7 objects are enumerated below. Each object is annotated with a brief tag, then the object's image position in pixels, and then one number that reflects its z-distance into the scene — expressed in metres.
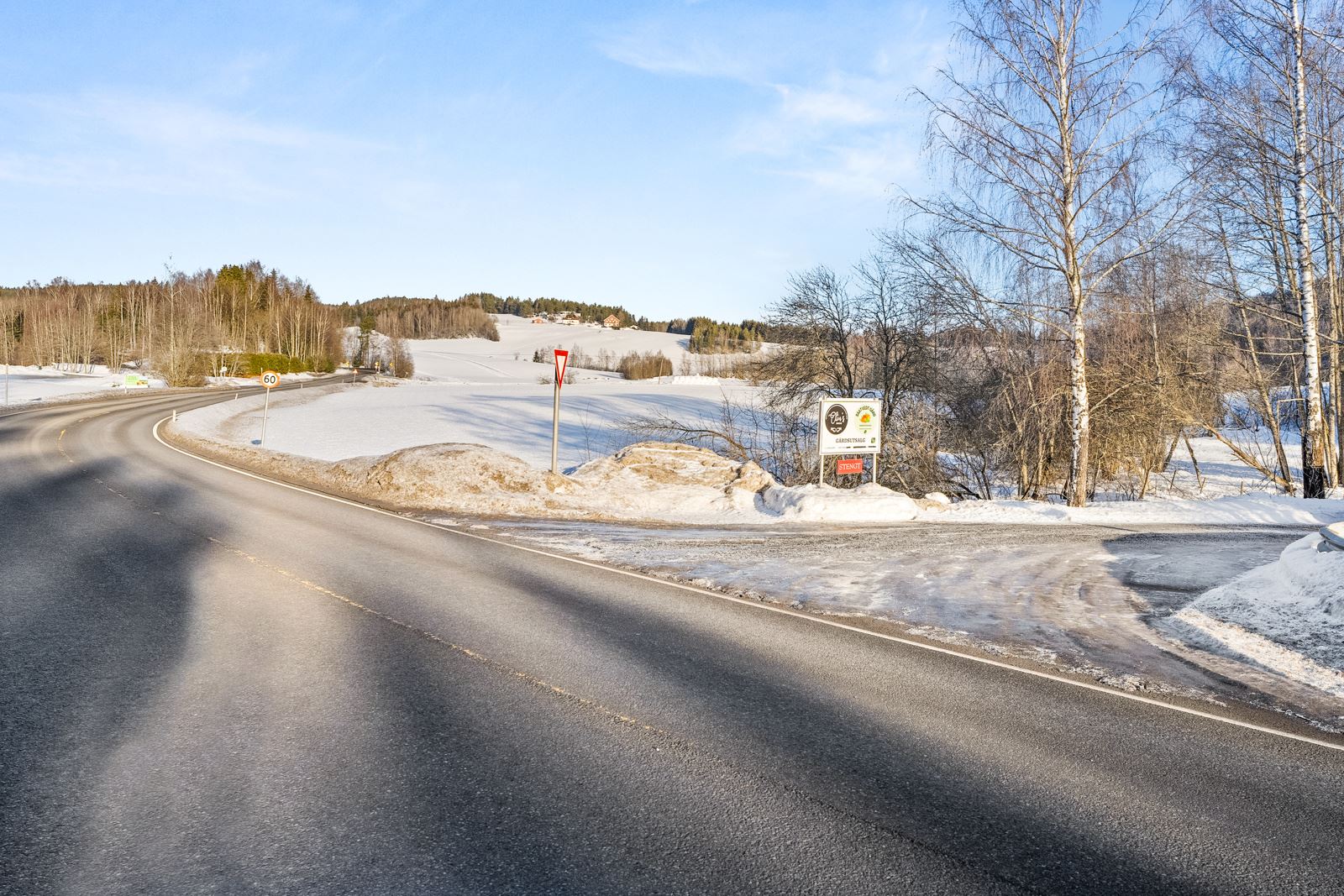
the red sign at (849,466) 17.39
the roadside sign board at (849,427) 17.38
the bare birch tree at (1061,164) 14.98
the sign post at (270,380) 29.82
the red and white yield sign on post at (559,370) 18.33
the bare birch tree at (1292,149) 15.22
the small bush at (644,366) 120.38
